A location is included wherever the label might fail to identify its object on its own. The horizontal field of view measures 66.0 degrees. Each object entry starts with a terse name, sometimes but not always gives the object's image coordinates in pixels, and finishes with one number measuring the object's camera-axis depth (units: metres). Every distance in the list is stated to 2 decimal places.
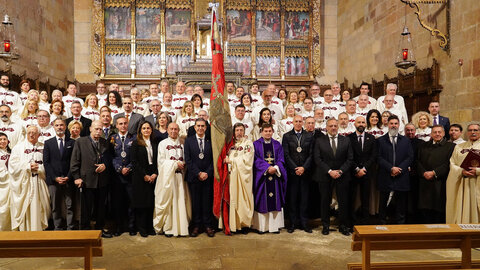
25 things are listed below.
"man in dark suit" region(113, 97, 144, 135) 5.78
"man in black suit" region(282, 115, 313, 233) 5.30
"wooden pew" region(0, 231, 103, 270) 2.76
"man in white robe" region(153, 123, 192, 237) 5.00
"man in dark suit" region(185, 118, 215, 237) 5.07
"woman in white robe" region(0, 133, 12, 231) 5.03
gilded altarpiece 12.03
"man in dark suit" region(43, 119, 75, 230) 4.93
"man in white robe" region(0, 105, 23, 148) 5.82
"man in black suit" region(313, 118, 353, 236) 5.15
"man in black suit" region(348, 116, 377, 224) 5.34
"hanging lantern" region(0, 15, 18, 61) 7.08
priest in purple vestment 5.17
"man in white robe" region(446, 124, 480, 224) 4.71
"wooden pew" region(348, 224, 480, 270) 2.94
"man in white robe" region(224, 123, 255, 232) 5.11
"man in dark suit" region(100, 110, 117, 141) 5.46
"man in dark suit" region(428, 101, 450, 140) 6.02
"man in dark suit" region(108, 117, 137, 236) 5.07
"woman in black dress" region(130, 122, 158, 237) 4.97
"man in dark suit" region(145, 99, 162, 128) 6.21
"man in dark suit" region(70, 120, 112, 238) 4.86
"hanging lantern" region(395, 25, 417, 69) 7.67
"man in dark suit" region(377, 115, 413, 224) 5.18
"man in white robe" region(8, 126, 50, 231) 4.95
